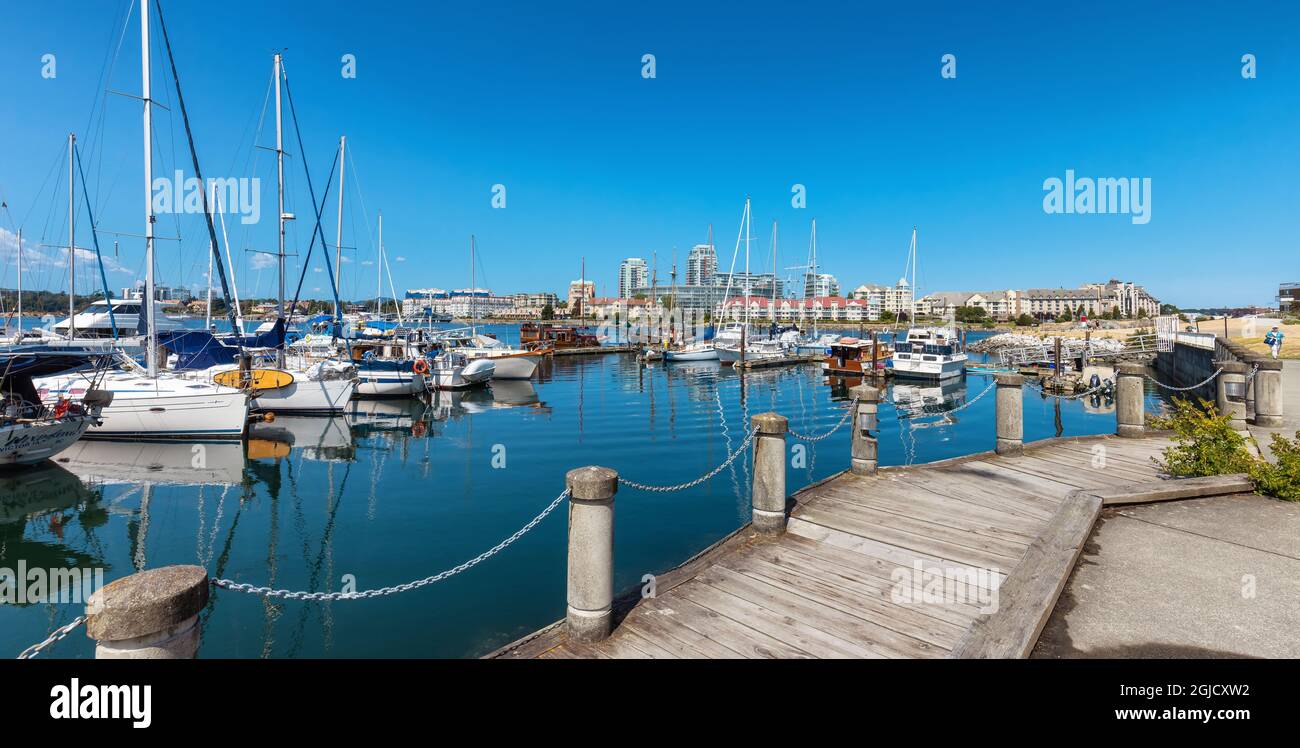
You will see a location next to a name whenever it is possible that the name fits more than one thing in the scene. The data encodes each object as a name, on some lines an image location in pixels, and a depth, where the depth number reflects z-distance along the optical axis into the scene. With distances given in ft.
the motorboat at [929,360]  147.95
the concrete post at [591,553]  17.20
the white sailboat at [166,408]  78.12
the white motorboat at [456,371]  135.54
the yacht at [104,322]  166.44
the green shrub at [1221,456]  28.32
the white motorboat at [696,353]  202.90
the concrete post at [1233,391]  44.97
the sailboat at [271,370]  96.43
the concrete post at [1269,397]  47.65
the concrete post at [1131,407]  45.27
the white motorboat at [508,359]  151.03
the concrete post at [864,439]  33.37
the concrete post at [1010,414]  39.11
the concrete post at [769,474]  24.58
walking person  94.68
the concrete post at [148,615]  11.02
